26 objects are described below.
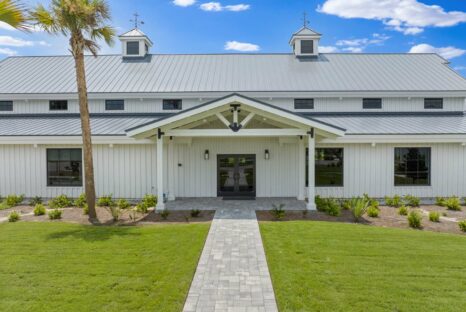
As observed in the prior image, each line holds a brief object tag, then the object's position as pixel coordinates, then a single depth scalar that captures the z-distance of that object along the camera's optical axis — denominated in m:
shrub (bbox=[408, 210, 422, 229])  10.09
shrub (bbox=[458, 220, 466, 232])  9.66
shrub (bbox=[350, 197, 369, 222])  10.84
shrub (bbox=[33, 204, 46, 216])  11.79
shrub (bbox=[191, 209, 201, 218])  11.50
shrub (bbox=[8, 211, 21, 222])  10.85
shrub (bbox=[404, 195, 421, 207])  13.50
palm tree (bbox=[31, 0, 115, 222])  9.90
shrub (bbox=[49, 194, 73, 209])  13.30
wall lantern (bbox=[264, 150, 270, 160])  15.13
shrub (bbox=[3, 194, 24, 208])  13.68
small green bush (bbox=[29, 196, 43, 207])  13.91
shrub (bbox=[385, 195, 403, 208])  13.51
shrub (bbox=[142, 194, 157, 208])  13.25
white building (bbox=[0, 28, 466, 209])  14.19
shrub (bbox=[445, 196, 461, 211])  12.82
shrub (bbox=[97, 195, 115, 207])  13.42
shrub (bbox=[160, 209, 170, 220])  11.33
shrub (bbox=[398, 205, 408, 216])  11.94
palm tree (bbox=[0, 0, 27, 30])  5.53
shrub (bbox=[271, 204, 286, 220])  11.12
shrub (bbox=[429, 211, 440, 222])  10.77
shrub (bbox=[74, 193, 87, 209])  13.32
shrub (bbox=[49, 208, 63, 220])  11.17
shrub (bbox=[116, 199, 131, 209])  13.02
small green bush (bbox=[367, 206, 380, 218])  11.43
